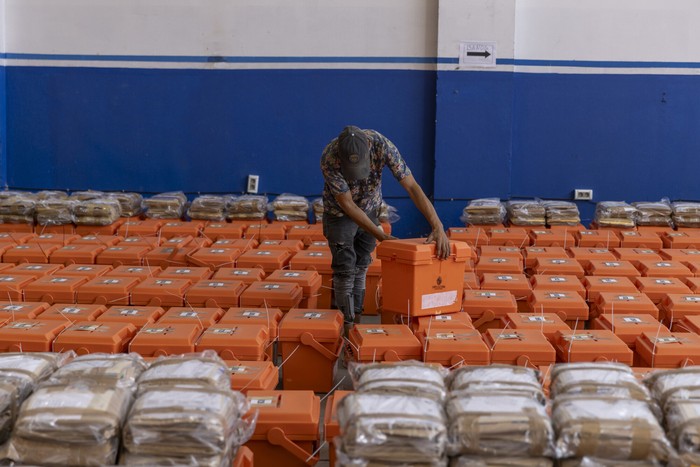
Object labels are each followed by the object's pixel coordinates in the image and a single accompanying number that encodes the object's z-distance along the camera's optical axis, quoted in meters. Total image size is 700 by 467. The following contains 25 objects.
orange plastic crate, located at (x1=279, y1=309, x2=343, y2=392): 5.04
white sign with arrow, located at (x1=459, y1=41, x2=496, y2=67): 8.88
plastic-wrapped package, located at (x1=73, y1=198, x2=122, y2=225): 8.13
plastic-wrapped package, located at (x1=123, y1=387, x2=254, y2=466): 3.04
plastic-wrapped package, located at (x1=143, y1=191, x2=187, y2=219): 8.73
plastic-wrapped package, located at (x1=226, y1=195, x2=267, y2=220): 8.59
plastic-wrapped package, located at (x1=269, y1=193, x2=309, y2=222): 8.61
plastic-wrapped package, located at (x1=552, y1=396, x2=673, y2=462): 2.97
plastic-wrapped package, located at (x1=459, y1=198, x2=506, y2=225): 8.34
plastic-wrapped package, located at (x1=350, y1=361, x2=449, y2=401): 3.28
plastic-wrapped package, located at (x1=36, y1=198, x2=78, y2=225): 8.15
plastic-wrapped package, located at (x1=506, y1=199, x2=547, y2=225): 8.33
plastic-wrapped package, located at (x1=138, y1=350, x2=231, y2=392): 3.29
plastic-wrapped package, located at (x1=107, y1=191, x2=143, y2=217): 8.71
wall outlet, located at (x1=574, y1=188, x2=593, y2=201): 9.28
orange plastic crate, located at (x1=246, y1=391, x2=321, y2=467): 3.75
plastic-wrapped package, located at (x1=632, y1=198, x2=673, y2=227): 8.32
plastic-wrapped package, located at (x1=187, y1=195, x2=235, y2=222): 8.63
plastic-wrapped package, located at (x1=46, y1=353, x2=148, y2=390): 3.29
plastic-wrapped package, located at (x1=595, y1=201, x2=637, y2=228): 8.26
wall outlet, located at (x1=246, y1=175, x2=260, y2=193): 9.45
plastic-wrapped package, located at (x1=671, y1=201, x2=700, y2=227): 8.30
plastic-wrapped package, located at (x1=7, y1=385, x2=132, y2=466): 3.02
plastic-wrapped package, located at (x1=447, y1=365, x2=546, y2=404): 3.26
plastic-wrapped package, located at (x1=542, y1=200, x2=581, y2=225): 8.34
